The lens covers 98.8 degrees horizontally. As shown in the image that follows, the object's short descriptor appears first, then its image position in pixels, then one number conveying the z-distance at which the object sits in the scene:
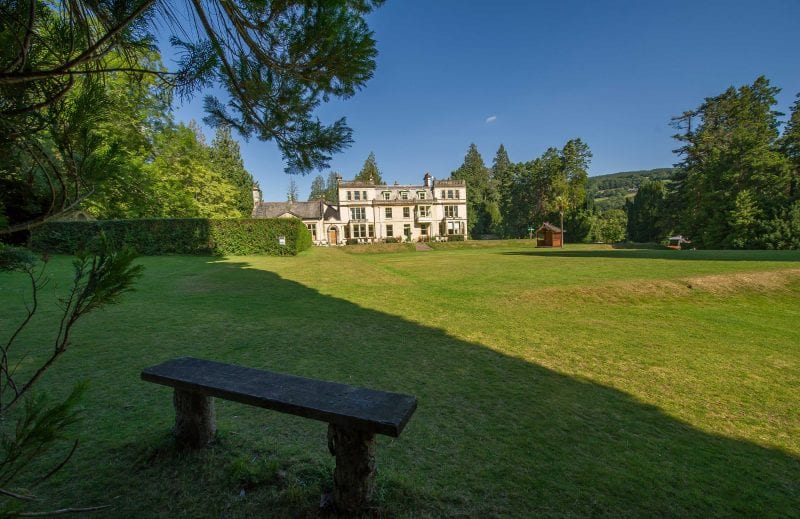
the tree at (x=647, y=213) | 51.19
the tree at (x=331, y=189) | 90.00
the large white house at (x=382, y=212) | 52.22
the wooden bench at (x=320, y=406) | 2.16
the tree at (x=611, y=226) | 51.89
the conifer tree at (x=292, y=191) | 92.05
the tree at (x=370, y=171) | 76.39
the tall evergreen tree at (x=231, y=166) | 49.96
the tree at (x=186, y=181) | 25.05
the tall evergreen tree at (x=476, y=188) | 69.94
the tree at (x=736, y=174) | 33.16
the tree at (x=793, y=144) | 33.67
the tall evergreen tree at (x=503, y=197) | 66.38
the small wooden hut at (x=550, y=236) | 44.06
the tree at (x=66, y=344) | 1.19
